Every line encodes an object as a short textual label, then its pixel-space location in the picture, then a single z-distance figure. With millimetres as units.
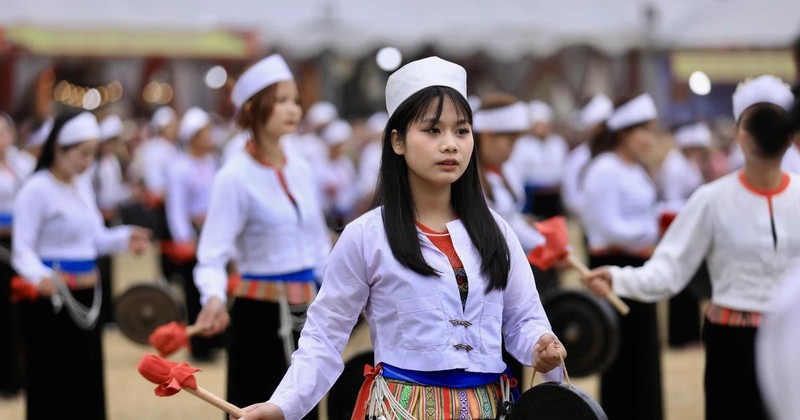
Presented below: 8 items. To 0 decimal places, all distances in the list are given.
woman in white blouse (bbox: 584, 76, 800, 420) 9430
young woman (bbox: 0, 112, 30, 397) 19266
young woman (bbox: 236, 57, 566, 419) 7000
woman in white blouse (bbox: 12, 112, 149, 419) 13836
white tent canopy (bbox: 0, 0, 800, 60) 43500
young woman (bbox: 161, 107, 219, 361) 21234
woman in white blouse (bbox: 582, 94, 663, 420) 15187
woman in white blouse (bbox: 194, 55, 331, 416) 10914
